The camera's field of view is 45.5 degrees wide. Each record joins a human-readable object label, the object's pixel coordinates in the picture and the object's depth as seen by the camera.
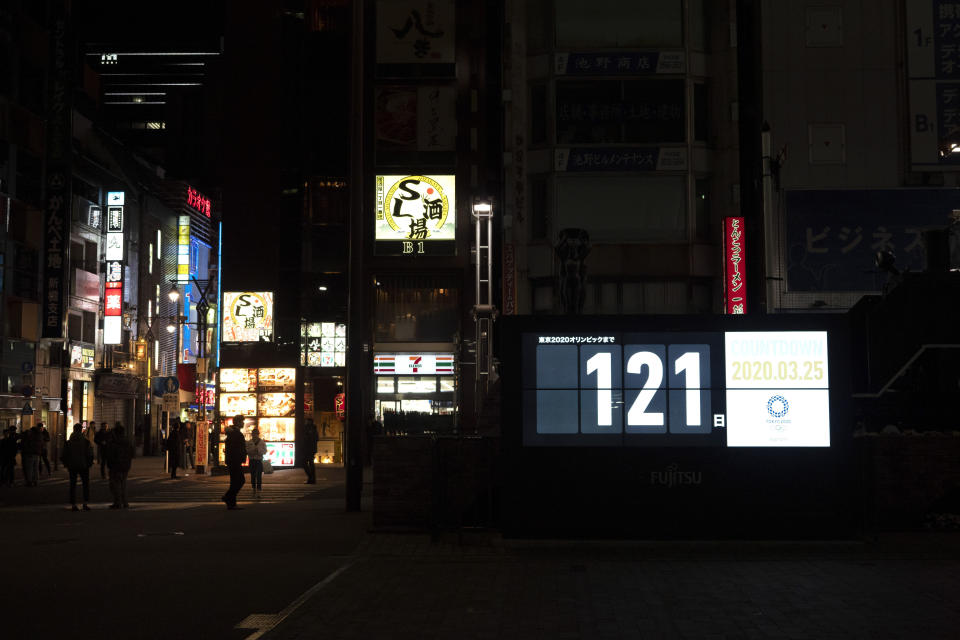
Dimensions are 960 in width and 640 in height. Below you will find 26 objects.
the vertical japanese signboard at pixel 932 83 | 35.00
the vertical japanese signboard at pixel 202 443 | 39.72
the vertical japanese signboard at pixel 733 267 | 32.78
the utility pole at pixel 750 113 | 36.41
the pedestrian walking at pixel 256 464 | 29.80
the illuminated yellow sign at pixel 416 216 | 46.28
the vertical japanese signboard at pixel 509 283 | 34.38
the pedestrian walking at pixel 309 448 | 34.16
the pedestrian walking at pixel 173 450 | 37.75
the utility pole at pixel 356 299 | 22.33
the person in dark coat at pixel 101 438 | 35.80
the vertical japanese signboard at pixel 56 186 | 45.28
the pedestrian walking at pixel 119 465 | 25.12
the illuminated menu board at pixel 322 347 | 52.50
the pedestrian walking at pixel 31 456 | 35.06
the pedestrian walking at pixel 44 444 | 37.72
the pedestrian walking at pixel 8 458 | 35.38
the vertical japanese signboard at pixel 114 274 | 57.56
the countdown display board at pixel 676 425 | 16.16
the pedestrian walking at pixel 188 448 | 41.36
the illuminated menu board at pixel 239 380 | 44.50
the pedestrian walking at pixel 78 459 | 25.05
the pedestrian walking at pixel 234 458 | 24.52
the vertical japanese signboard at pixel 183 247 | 75.94
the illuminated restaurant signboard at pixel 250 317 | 46.09
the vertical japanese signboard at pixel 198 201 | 76.56
